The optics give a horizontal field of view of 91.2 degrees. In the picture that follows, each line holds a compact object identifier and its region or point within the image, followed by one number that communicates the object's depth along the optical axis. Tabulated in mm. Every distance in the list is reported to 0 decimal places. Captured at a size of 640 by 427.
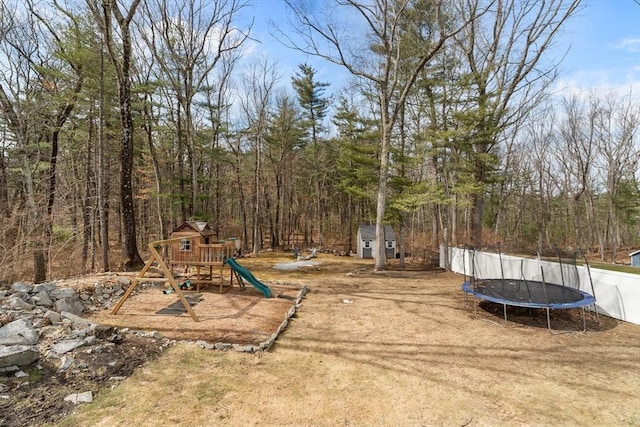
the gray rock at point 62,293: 5527
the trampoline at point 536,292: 5655
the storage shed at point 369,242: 20047
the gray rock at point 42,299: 5112
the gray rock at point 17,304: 4602
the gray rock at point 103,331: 4191
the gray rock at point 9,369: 3168
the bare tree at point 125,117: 8883
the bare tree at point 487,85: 11672
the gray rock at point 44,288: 5426
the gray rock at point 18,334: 3603
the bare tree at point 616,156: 18758
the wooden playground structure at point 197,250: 7949
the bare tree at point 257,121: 18598
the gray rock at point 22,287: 5273
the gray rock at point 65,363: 3429
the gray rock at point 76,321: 4363
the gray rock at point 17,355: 3203
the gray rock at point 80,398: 2980
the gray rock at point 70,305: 5344
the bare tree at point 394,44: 11562
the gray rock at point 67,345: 3709
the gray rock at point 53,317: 4441
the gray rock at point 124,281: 7411
